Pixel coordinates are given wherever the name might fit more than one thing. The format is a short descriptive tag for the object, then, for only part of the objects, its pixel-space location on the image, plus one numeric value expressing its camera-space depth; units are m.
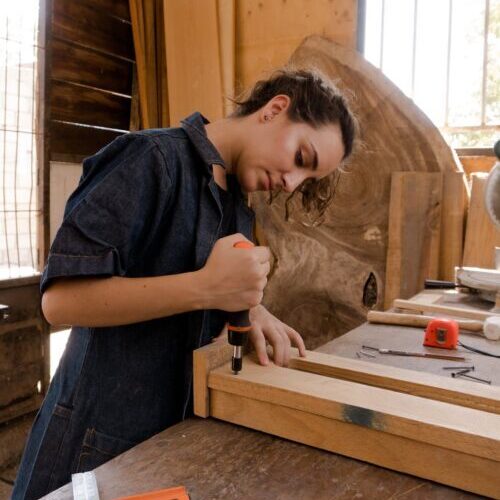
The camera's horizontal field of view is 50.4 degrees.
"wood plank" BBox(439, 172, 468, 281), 2.49
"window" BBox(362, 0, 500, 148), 2.78
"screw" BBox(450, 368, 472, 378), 1.24
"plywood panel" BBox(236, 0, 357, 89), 2.88
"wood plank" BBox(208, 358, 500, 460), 0.80
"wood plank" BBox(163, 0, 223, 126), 3.15
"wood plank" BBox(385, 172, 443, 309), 2.39
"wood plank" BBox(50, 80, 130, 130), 2.98
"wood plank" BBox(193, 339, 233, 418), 1.01
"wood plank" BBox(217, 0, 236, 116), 3.16
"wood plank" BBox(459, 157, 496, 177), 2.62
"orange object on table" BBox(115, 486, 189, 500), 0.72
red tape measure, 1.47
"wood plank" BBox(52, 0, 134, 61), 2.96
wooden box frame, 0.80
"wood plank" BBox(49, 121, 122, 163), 2.96
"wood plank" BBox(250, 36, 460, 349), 2.48
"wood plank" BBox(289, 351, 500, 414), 0.99
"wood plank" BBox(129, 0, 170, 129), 3.35
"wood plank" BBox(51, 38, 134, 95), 2.97
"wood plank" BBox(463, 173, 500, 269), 2.42
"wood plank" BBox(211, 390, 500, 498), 0.80
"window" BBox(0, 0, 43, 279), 2.74
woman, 0.96
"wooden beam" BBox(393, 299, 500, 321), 1.77
